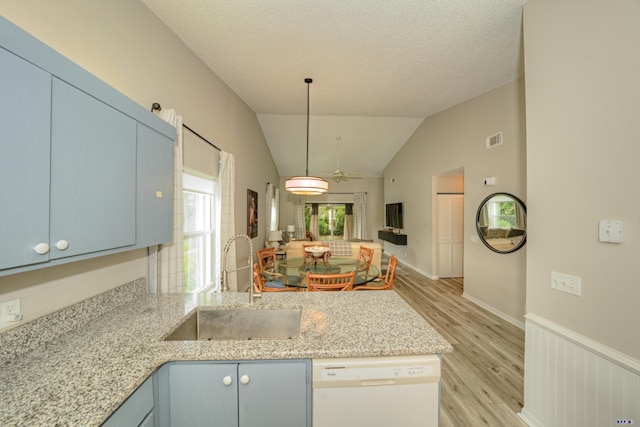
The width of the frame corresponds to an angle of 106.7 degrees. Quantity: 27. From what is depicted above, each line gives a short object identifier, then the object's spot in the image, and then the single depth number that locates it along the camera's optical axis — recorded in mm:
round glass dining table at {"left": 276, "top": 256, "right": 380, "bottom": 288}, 2859
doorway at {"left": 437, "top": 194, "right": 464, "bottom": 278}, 5156
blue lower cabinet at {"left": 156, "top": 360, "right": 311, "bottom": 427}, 1075
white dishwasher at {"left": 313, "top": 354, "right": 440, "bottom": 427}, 1078
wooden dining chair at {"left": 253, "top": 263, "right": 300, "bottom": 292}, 2450
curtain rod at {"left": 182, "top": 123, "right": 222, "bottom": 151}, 2221
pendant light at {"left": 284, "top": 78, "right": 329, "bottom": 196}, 3375
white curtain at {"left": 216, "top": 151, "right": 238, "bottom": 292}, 2953
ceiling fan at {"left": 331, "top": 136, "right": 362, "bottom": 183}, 5480
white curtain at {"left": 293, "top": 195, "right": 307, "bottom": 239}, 8695
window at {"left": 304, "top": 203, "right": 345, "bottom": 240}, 9109
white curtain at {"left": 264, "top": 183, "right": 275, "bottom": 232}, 6024
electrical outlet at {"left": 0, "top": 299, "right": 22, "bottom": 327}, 970
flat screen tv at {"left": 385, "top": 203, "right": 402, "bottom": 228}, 6684
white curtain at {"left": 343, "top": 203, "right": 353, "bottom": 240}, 8875
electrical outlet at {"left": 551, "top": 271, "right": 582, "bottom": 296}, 1456
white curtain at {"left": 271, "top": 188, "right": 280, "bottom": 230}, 7201
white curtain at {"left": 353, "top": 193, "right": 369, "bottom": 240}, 8633
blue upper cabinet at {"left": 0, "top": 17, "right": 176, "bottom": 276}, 761
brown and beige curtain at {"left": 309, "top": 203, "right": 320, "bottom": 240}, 9023
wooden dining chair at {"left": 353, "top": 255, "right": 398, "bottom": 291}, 2742
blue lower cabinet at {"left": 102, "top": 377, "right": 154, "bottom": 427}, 825
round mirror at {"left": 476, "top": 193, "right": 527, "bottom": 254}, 3086
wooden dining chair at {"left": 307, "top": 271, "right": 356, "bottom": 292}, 2312
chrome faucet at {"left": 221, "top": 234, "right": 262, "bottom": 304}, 1520
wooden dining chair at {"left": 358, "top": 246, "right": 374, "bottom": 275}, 3360
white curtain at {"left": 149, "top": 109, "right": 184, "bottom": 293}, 1805
